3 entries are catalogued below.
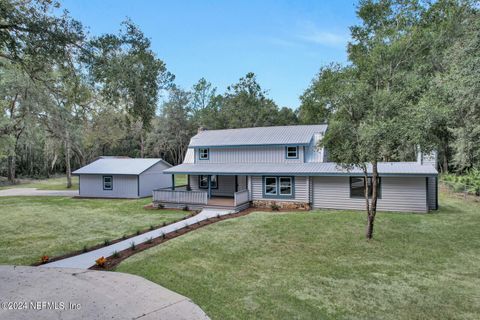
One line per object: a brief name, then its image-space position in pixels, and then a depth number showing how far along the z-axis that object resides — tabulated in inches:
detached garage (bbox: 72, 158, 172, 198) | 865.5
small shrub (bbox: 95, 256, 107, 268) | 295.6
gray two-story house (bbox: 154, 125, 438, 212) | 580.1
